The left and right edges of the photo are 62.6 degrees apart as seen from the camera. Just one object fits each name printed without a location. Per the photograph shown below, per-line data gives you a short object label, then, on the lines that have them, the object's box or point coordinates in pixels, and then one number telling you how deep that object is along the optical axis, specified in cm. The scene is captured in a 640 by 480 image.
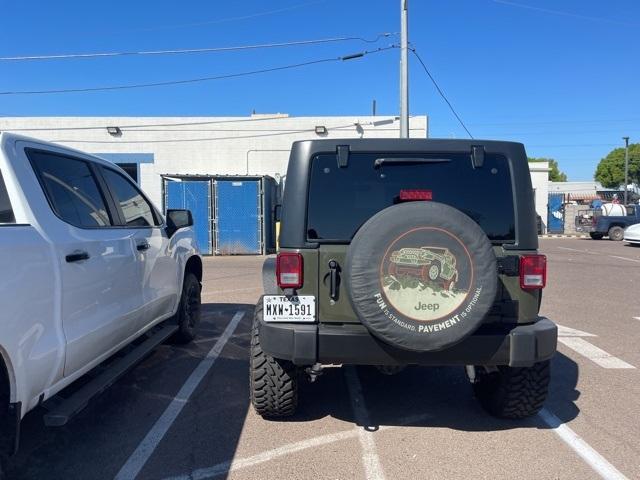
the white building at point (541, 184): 2769
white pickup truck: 246
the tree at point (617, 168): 6689
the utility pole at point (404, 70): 1552
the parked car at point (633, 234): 2078
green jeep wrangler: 304
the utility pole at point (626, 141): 4330
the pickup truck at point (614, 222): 2420
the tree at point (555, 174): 9856
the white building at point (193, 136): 2070
